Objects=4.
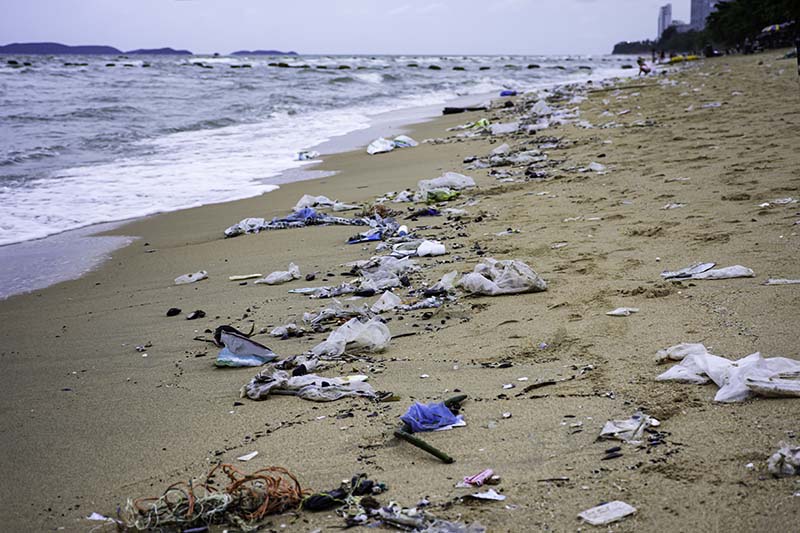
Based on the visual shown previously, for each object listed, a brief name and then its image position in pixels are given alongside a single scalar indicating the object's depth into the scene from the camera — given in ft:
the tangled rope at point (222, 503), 7.41
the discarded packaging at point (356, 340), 12.27
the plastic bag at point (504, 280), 14.35
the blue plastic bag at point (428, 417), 9.01
